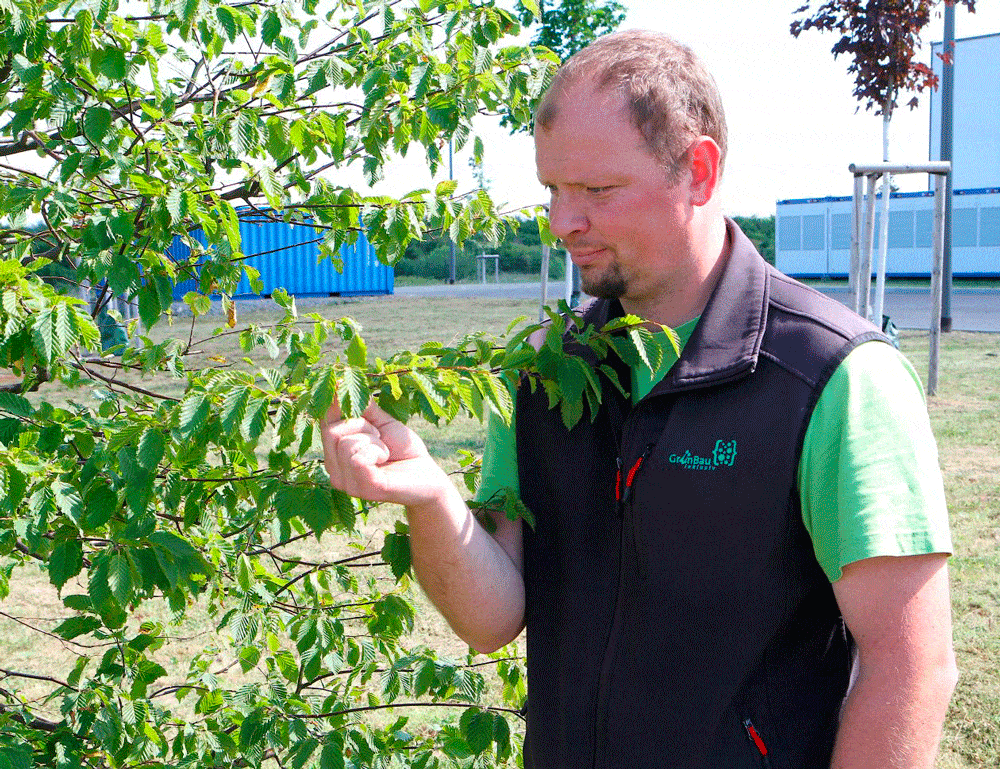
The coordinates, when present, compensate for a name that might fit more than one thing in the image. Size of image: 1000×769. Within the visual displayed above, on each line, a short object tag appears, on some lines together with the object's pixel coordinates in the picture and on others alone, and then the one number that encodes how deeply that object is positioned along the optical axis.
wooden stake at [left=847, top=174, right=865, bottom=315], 7.54
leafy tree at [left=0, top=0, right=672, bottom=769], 1.78
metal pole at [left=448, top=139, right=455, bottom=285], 43.92
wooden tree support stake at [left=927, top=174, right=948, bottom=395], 9.68
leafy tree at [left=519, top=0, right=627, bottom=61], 13.45
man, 1.34
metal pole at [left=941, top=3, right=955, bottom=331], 13.14
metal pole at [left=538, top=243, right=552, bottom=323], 9.76
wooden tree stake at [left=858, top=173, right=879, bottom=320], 6.92
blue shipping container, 29.30
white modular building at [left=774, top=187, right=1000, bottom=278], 30.80
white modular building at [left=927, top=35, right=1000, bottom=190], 34.22
